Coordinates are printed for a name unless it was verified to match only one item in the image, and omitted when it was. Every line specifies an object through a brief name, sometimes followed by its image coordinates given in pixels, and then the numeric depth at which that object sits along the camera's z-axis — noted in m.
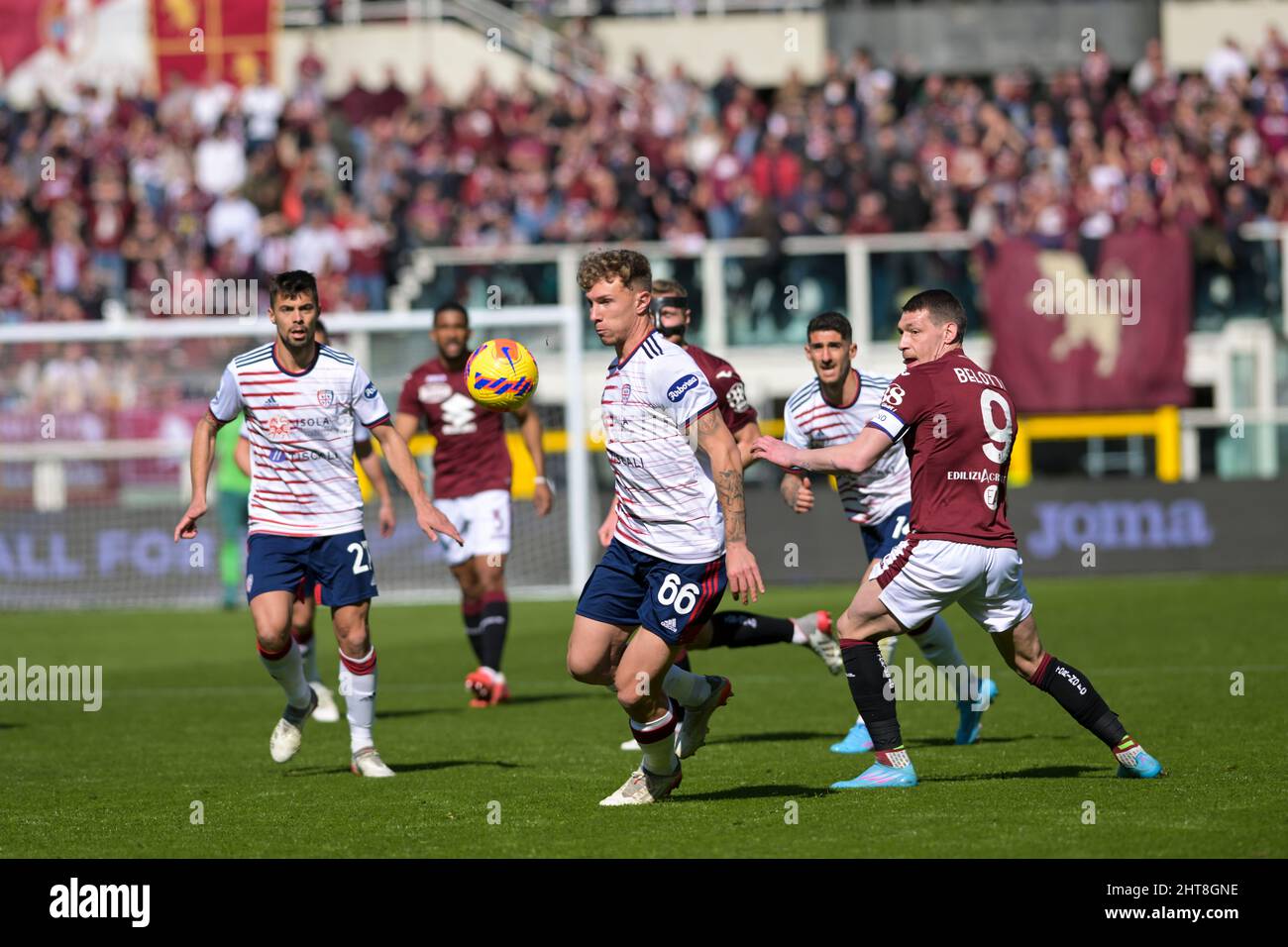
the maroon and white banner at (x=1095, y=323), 24.61
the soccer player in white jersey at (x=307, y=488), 9.95
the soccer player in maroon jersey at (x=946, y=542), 8.62
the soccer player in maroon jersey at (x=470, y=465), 13.76
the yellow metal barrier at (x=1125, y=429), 24.52
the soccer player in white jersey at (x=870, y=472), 10.77
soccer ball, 9.01
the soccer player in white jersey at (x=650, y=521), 8.28
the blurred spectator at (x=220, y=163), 27.56
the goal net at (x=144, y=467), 21.77
